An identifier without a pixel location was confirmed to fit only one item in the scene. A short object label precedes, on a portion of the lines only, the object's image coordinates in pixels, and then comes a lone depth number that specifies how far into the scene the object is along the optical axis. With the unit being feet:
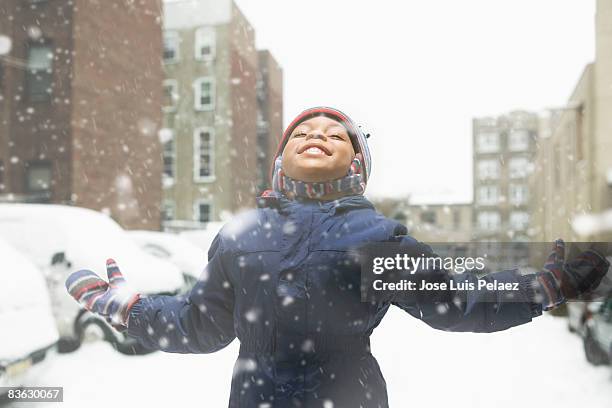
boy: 3.69
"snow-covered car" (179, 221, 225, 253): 17.96
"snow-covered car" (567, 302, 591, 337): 12.97
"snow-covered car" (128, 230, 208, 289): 15.75
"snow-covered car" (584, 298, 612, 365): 10.73
